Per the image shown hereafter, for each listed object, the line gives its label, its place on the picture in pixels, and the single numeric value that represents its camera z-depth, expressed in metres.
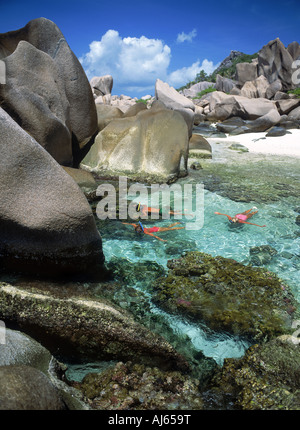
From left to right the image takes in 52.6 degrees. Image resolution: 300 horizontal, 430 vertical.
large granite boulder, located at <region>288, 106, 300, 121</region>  24.52
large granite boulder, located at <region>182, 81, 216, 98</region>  60.47
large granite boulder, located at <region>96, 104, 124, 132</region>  11.51
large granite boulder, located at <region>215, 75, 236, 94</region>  49.88
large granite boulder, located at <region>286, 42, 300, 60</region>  42.84
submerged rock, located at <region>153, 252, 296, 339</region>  3.73
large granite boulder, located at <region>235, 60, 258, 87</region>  46.12
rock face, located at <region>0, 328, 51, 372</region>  2.47
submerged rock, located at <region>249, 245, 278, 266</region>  5.41
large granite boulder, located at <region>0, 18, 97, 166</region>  7.08
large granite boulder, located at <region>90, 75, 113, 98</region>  44.81
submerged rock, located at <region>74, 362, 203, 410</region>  2.65
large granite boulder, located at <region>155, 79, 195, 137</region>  21.12
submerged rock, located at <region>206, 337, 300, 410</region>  2.66
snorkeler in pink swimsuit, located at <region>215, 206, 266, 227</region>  7.03
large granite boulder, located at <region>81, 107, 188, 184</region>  9.92
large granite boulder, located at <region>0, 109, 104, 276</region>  3.95
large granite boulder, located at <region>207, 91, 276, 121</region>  26.33
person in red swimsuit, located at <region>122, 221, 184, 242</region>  6.40
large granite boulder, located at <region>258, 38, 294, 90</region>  40.91
